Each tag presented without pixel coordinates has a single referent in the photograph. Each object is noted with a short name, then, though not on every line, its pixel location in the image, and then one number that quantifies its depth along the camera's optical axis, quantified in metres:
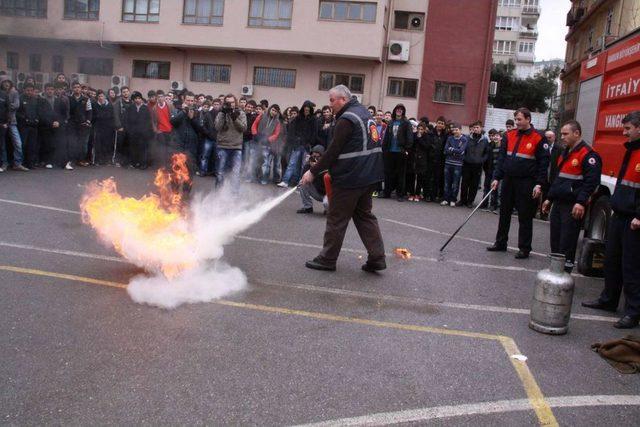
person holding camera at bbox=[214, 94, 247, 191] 10.79
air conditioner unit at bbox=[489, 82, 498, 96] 31.19
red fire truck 7.21
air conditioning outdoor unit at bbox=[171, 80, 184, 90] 27.79
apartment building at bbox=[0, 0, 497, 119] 26.64
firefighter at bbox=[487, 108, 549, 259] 7.70
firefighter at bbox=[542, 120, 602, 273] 6.55
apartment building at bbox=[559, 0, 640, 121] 27.94
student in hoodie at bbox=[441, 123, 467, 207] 12.69
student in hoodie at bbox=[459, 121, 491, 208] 12.60
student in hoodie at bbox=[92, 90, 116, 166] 13.92
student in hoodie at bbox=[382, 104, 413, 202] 12.71
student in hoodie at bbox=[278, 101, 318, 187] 13.13
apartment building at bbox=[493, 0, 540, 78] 68.00
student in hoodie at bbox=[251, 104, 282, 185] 13.34
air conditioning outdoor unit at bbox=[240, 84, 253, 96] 27.73
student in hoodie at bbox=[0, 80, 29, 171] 11.70
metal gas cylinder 4.79
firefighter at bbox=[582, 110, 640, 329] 5.18
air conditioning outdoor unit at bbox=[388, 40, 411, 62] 27.66
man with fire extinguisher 6.11
